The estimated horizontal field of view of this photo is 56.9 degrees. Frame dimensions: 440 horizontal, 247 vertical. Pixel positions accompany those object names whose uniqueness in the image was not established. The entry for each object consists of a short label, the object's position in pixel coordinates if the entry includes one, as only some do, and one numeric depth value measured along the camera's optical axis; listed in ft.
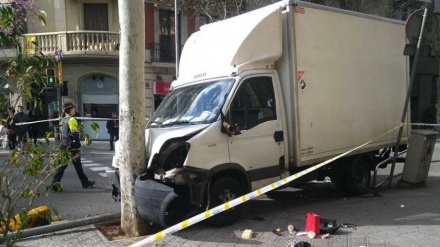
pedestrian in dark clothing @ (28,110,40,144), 52.02
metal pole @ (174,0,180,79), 61.26
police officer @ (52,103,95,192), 26.23
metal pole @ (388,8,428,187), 24.59
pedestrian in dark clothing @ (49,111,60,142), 51.69
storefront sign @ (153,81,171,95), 76.23
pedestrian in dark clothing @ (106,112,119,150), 56.05
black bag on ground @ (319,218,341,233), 16.99
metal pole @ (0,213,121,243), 16.44
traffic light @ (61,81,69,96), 56.13
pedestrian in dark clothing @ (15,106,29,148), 47.10
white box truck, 16.88
